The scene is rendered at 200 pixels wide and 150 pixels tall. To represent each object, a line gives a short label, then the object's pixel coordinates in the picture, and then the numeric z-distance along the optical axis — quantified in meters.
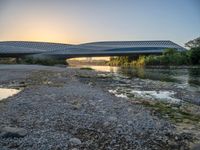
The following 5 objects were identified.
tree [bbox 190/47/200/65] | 41.63
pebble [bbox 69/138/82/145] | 3.65
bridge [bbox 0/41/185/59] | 56.59
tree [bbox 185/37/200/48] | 45.49
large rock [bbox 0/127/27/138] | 3.81
